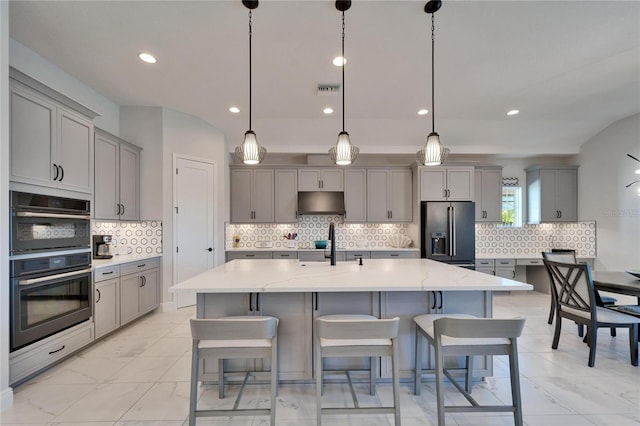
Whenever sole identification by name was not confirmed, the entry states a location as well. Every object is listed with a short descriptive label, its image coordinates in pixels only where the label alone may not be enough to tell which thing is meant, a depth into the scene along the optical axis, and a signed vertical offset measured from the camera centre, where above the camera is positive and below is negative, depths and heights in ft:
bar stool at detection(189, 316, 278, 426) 5.01 -2.51
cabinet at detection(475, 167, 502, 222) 17.53 +1.37
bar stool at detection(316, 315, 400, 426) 4.95 -2.47
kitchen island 6.98 -2.28
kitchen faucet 8.81 -0.95
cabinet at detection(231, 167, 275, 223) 17.38 +1.30
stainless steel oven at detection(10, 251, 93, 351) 6.95 -2.17
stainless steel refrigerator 15.89 -1.01
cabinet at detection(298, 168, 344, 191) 17.46 +2.28
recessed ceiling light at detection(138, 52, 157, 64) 9.45 +5.44
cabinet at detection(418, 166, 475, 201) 16.55 +1.84
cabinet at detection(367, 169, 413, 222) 17.54 +1.14
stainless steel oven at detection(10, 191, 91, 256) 6.93 -0.17
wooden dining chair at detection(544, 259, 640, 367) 8.36 -3.00
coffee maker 11.78 -1.19
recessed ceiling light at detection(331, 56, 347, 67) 9.48 +5.34
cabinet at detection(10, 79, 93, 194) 7.03 +2.09
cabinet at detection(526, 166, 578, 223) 17.49 +1.34
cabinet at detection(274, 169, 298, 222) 17.43 +1.79
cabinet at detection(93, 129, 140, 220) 11.12 +1.65
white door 14.06 -0.19
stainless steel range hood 17.07 +0.84
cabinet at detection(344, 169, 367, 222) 17.51 +1.28
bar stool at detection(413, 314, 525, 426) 5.07 -2.50
